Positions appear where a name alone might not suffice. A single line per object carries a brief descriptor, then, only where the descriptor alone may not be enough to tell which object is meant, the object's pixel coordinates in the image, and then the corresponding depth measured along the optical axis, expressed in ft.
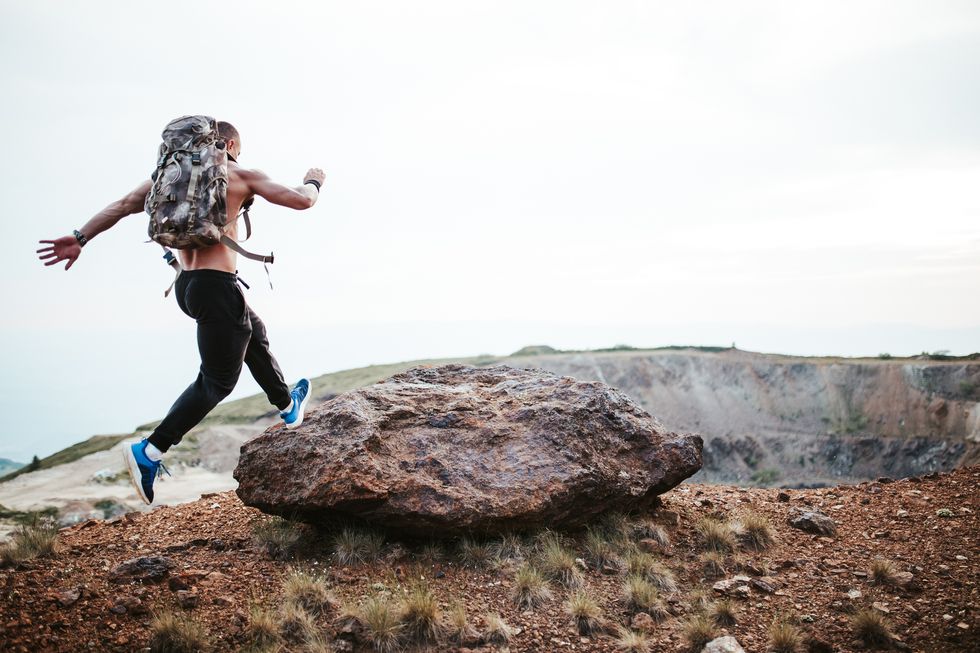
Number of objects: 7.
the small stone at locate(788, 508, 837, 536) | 23.47
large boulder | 20.68
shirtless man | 16.83
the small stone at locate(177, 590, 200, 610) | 17.49
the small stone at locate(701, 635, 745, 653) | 16.26
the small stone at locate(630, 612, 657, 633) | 17.76
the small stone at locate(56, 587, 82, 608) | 17.02
